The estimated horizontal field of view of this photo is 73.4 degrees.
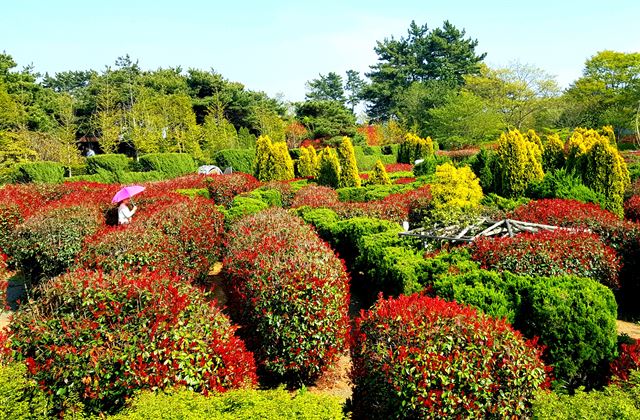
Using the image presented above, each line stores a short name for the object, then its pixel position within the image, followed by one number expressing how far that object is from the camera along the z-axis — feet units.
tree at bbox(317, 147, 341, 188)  52.90
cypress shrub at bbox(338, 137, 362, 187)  52.65
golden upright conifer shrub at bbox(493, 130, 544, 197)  38.40
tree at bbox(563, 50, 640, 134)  111.14
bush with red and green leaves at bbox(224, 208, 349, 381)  15.61
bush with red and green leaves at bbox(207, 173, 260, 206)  48.88
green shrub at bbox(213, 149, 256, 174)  89.66
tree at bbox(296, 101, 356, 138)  125.80
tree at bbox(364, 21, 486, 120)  169.58
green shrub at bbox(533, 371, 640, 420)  8.61
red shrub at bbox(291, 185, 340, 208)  36.68
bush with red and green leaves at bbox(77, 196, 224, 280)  18.51
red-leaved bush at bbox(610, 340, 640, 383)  11.74
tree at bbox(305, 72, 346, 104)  205.87
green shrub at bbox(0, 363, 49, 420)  9.11
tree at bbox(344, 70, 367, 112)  228.22
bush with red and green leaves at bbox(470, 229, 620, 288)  18.98
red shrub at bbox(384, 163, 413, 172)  78.58
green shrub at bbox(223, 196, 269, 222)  31.58
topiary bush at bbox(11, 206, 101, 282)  22.93
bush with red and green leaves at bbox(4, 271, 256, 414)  10.67
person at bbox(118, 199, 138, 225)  28.51
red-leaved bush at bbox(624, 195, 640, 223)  31.27
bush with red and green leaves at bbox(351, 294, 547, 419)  10.29
